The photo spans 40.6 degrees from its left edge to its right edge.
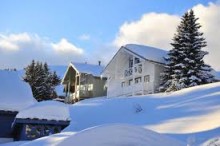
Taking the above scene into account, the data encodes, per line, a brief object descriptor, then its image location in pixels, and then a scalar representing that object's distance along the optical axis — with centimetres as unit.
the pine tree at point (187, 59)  2479
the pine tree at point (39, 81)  3406
